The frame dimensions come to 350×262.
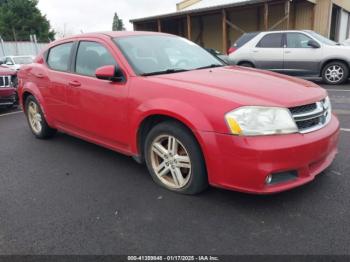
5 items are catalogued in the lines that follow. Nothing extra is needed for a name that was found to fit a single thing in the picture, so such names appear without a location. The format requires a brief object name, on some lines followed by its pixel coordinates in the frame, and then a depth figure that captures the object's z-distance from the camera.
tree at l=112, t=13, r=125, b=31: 82.33
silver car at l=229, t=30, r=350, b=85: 9.86
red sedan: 2.84
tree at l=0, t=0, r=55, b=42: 37.22
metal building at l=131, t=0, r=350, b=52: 17.95
